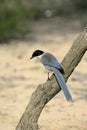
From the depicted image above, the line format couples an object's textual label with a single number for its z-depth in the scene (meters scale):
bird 10.84
